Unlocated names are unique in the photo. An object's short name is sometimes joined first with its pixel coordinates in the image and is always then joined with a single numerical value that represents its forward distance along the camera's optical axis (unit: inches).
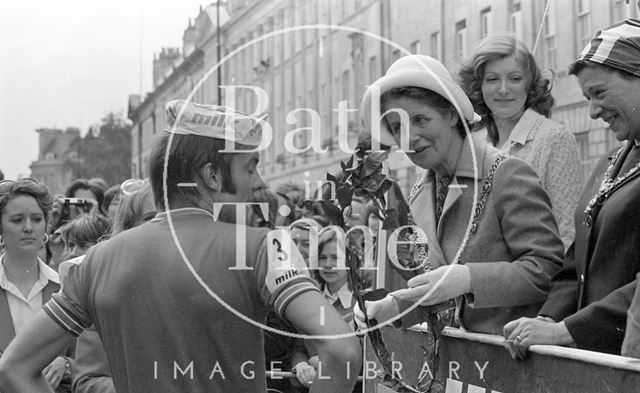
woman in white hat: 146.3
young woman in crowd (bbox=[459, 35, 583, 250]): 184.1
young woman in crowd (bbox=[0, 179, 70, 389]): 246.7
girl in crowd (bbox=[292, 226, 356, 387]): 272.7
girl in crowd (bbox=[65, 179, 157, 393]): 182.1
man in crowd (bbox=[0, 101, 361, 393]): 117.3
